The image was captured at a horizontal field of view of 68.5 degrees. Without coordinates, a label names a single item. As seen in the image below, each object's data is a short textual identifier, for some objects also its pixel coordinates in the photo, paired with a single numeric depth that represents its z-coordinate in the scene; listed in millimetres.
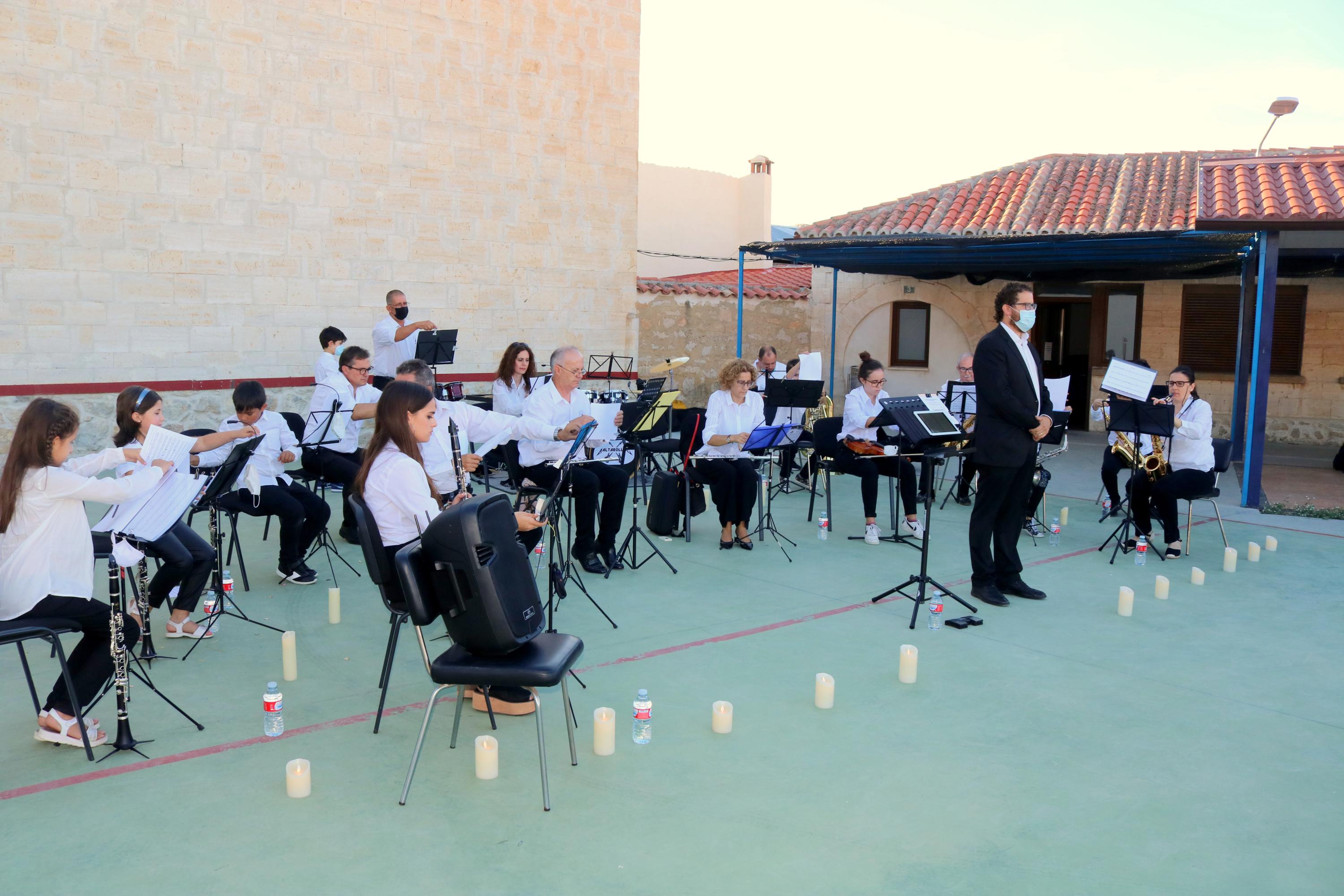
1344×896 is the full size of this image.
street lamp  13758
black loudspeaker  3426
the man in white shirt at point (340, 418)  7324
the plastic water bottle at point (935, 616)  5805
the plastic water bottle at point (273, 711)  4148
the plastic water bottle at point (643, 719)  4102
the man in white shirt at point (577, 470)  6824
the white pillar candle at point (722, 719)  4270
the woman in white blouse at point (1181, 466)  7738
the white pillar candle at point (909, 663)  4914
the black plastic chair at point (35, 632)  3654
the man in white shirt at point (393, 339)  9766
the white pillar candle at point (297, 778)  3602
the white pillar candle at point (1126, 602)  6105
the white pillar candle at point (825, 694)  4566
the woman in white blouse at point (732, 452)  7879
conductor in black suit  6121
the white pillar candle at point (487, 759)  3764
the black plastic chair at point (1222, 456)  8094
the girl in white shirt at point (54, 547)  3832
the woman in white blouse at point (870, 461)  8359
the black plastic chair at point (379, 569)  4020
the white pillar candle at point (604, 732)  3994
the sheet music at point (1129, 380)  7359
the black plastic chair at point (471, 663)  3496
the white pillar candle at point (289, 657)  4816
